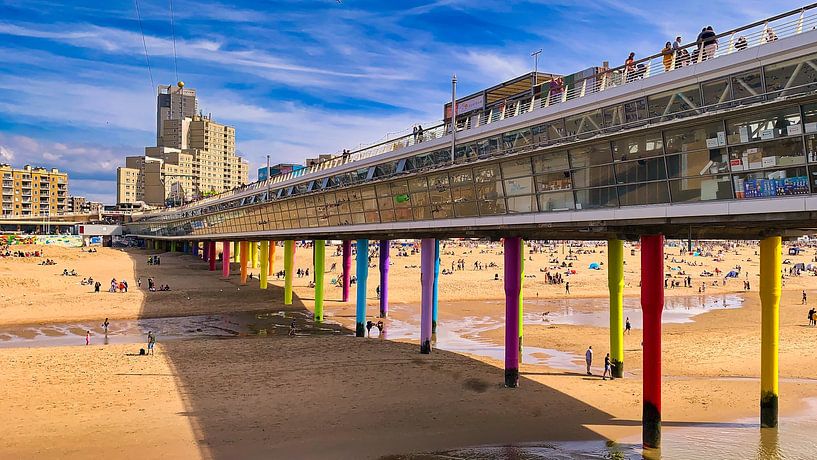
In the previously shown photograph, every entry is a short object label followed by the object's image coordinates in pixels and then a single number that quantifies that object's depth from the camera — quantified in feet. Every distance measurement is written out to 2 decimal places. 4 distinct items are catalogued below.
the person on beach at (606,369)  83.13
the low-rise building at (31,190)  586.04
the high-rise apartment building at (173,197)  557.33
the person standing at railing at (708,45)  46.44
